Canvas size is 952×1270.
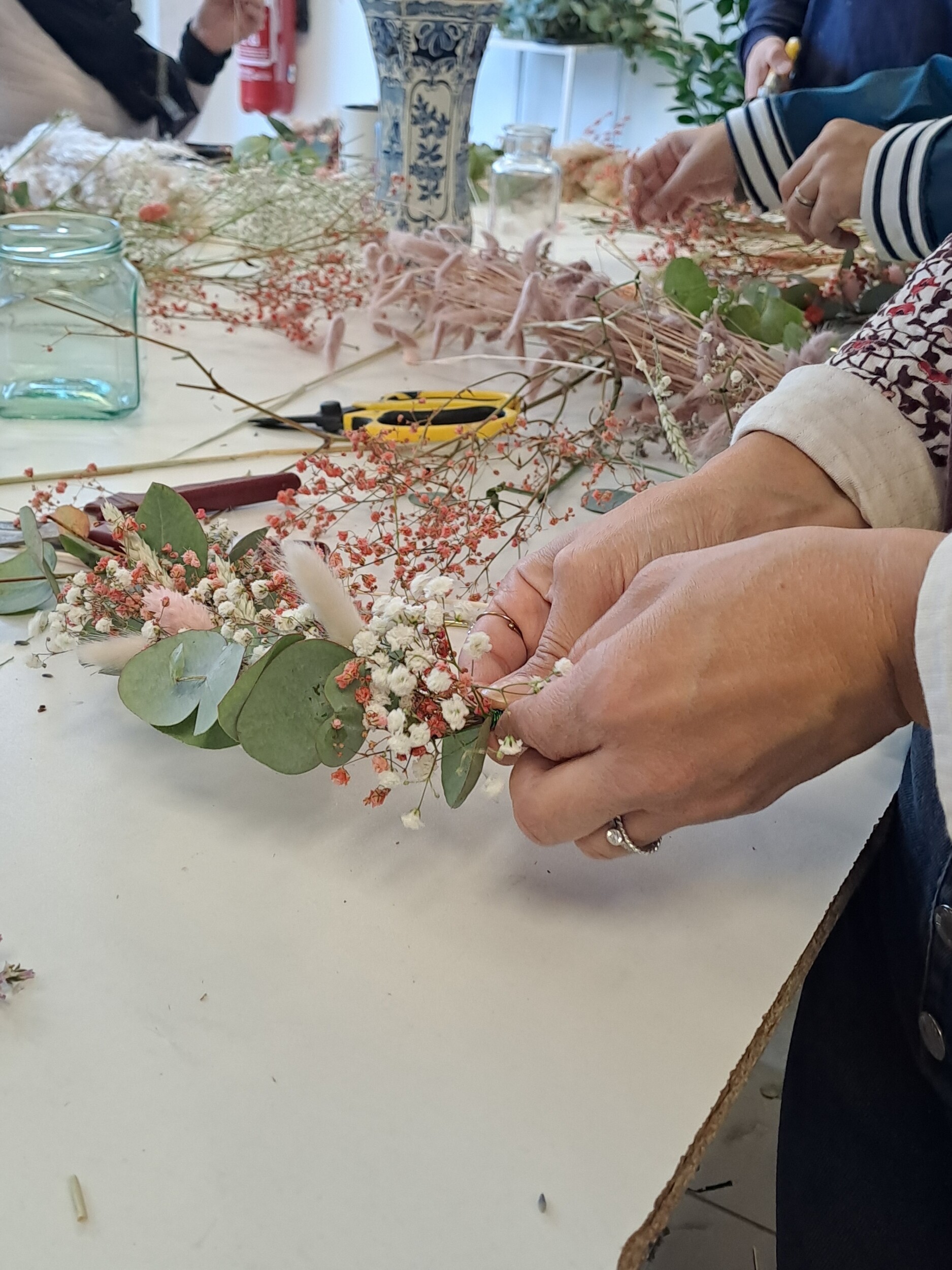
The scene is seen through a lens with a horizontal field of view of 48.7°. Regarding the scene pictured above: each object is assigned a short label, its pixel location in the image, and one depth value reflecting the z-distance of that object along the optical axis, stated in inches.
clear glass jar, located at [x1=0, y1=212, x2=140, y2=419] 37.0
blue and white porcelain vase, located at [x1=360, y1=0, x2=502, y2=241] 47.9
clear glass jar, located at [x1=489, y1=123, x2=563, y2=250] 56.0
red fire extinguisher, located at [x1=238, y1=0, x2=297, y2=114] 114.5
